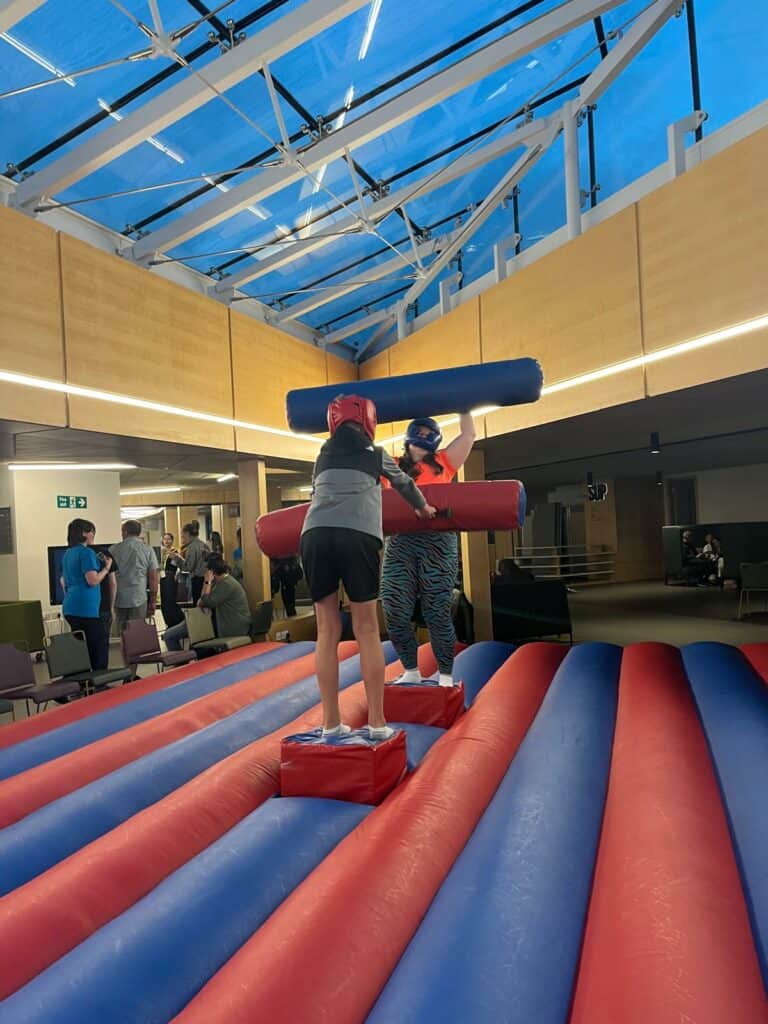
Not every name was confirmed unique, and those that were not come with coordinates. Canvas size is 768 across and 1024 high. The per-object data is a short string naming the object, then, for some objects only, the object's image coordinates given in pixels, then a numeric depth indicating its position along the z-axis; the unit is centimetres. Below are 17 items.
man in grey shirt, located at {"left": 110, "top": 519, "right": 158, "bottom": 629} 579
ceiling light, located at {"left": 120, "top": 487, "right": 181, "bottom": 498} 1319
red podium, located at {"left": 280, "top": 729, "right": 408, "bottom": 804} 214
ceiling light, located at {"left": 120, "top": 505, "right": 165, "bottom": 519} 1437
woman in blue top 493
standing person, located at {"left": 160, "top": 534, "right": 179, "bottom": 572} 1088
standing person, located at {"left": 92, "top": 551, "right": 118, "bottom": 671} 520
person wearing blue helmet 309
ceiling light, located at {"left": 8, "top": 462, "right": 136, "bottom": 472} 781
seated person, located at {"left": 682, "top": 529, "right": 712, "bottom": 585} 1097
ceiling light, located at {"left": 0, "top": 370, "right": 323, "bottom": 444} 408
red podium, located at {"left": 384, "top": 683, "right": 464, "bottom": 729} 292
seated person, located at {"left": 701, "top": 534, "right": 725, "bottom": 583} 1046
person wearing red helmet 237
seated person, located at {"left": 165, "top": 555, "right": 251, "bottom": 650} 559
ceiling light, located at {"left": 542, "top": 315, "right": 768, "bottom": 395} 340
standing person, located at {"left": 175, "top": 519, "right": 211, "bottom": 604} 763
